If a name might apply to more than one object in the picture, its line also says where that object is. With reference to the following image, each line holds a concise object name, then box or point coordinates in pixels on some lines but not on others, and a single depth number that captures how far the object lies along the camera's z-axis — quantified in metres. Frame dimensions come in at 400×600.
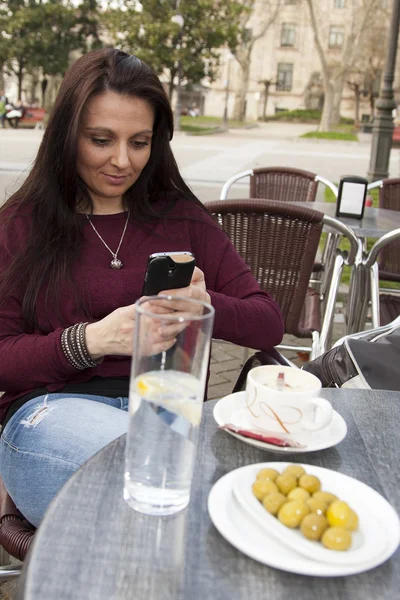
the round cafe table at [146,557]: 0.81
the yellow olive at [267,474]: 0.97
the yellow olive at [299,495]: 0.92
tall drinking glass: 0.92
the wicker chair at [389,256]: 3.32
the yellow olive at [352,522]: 0.89
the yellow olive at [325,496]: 0.92
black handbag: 1.50
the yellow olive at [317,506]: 0.90
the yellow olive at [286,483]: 0.95
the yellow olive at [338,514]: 0.88
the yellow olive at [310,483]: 0.96
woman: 1.61
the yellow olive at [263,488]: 0.94
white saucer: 1.11
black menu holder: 3.60
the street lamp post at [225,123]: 32.51
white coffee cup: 1.11
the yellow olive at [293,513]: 0.89
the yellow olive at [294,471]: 0.97
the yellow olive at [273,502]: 0.91
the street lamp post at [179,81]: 29.19
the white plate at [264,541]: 0.84
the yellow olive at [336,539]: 0.86
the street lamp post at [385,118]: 8.83
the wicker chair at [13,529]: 1.43
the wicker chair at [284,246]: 2.77
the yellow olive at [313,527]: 0.87
